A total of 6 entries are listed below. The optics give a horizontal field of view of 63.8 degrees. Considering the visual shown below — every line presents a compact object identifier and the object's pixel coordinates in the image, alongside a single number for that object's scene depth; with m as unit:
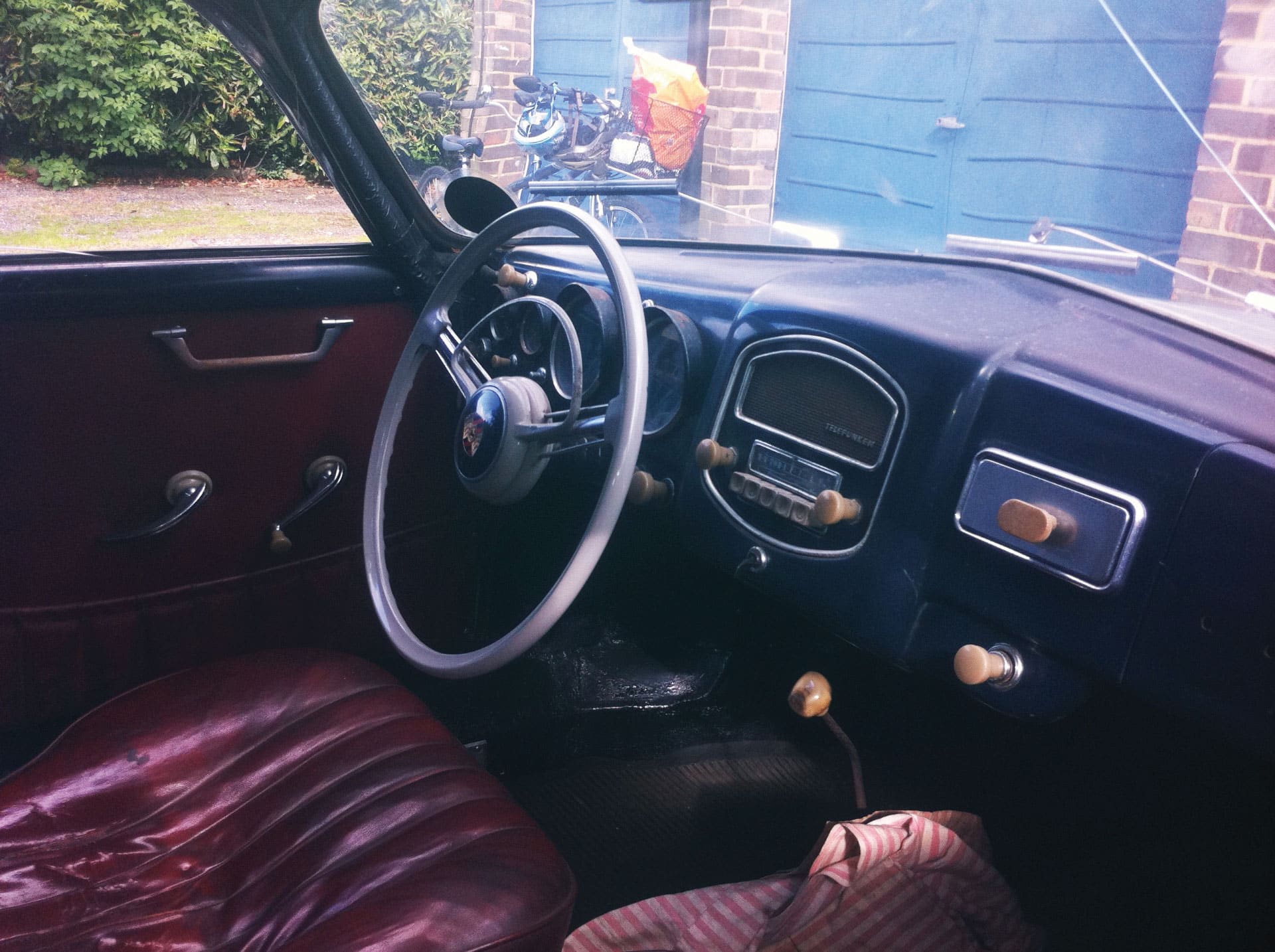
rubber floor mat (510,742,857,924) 1.68
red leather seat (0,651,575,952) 1.03
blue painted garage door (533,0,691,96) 1.83
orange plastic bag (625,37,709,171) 1.80
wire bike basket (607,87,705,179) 1.82
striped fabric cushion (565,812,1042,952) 1.41
